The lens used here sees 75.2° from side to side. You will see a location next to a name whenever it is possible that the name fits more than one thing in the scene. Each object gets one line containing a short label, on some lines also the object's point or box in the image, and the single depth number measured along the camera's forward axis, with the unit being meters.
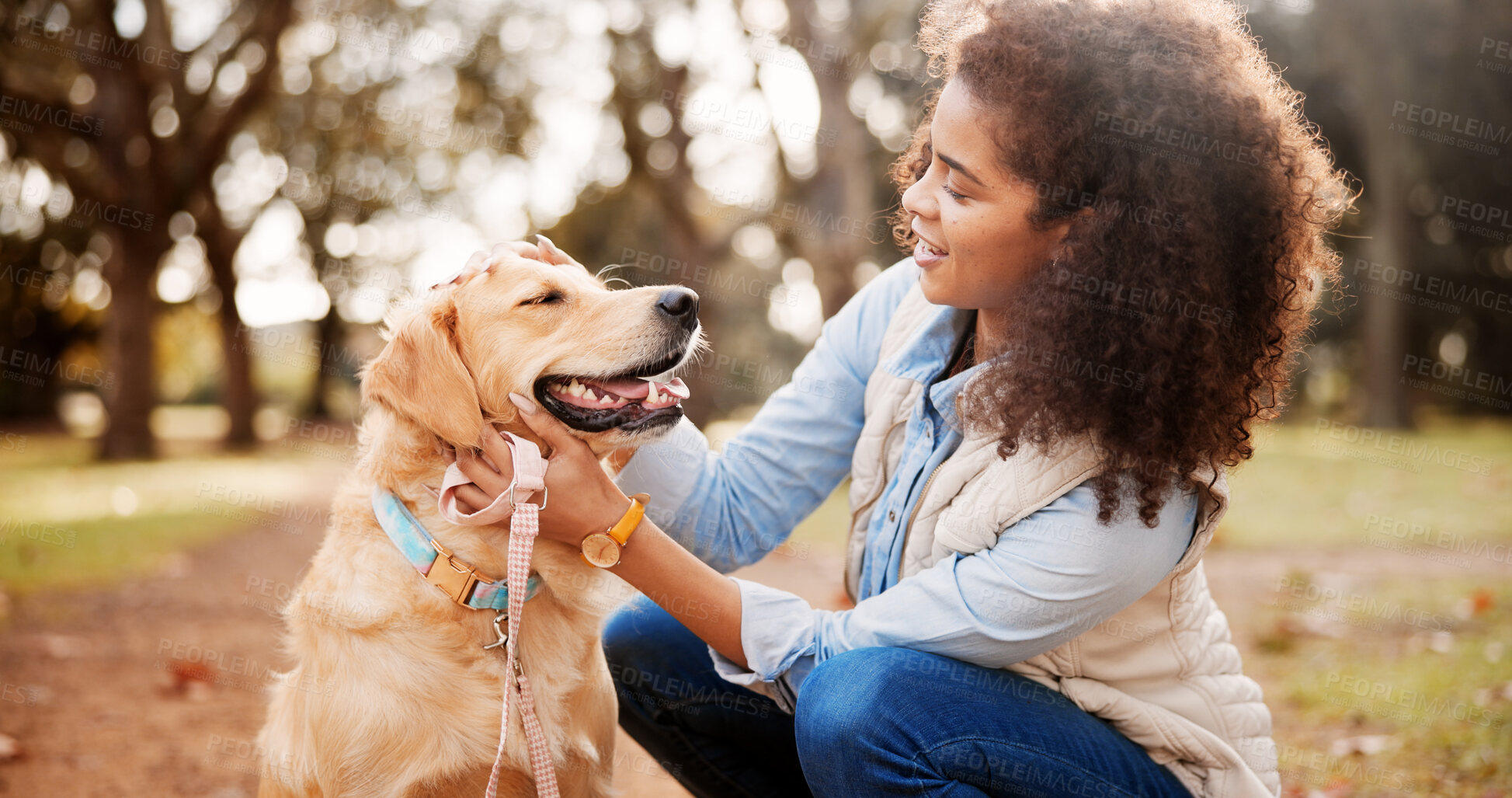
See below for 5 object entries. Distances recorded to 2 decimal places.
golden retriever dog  2.05
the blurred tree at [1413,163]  14.82
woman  2.01
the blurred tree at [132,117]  11.70
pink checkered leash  1.99
